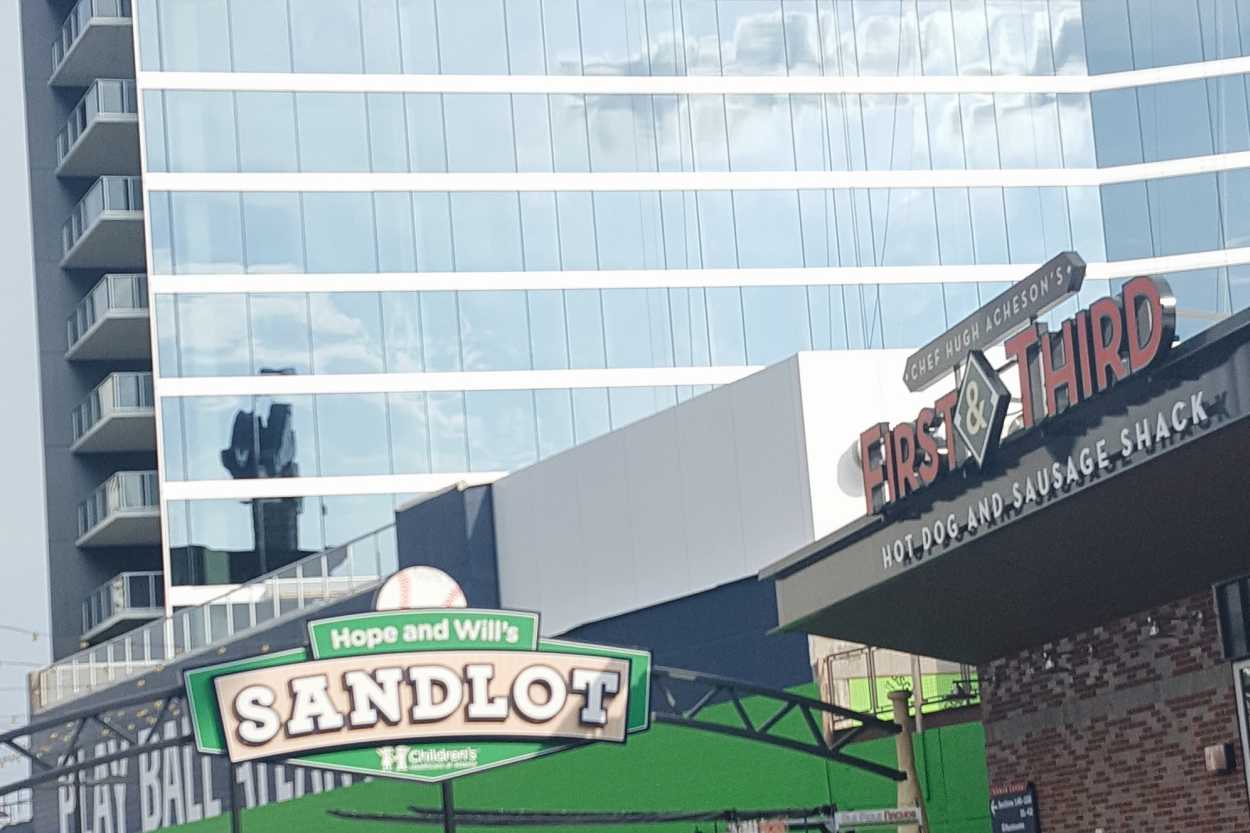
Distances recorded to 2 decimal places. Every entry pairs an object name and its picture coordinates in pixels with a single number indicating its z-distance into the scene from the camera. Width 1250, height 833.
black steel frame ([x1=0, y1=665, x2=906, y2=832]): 23.73
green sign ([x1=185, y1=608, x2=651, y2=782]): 22.81
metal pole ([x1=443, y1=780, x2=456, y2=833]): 23.08
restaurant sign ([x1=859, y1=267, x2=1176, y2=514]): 17.38
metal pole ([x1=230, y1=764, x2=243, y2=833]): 24.12
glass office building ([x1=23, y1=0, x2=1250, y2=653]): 59.44
